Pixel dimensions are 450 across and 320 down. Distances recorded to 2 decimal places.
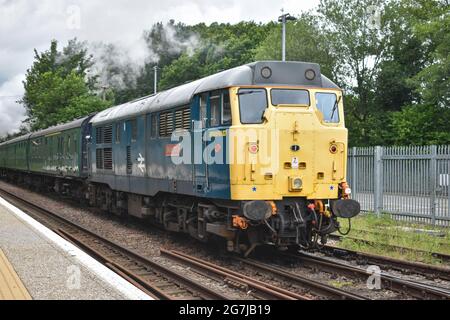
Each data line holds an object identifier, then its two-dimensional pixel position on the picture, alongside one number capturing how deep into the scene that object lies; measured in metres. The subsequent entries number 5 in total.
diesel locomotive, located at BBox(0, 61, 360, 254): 9.59
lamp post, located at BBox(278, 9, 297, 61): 23.00
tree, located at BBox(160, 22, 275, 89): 42.81
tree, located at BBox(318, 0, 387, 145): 34.12
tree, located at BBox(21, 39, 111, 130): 44.59
